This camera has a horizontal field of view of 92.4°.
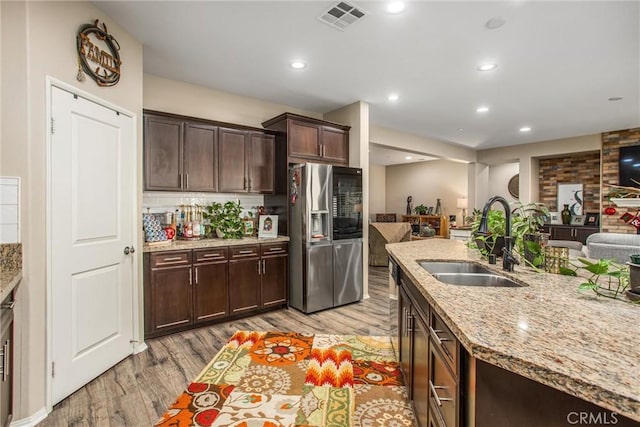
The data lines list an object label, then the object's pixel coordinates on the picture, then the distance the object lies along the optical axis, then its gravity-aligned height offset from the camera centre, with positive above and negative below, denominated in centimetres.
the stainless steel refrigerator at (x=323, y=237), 376 -33
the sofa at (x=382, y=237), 655 -55
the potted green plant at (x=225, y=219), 379 -10
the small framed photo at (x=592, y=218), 650 -16
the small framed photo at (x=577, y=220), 670 -19
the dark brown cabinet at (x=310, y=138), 390 +97
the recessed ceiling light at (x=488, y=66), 317 +152
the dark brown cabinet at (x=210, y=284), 302 -80
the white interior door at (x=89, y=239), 202 -20
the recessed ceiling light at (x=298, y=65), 314 +153
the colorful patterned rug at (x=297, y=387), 188 -126
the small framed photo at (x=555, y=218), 720 -16
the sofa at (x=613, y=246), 360 -42
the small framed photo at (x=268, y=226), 399 -19
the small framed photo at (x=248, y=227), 402 -20
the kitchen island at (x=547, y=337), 67 -36
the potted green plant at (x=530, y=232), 178 -13
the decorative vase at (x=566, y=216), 687 -11
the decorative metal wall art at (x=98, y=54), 216 +117
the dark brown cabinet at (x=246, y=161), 371 +63
